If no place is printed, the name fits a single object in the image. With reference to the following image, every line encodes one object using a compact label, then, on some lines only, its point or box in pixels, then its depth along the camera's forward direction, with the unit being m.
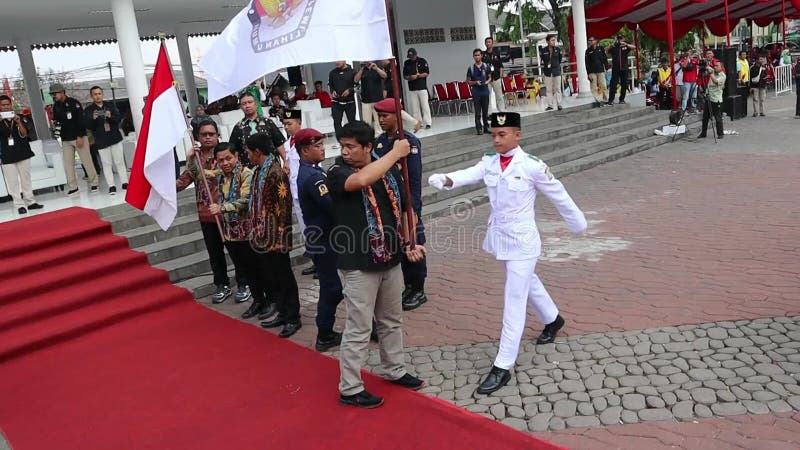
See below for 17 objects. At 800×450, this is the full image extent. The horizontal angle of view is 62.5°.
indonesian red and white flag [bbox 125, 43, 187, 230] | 5.33
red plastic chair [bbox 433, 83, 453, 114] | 17.33
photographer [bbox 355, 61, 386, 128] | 11.02
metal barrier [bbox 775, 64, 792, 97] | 22.98
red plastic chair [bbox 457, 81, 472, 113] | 17.14
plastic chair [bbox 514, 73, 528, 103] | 18.19
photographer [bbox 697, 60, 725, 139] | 13.07
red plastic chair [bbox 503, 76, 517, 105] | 17.93
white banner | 4.03
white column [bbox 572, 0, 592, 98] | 16.59
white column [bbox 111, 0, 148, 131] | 9.94
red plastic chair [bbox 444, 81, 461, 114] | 17.23
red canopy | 17.59
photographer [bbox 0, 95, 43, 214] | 8.83
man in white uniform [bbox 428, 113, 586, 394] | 4.12
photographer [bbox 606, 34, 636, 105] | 15.47
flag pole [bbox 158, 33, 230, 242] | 5.60
